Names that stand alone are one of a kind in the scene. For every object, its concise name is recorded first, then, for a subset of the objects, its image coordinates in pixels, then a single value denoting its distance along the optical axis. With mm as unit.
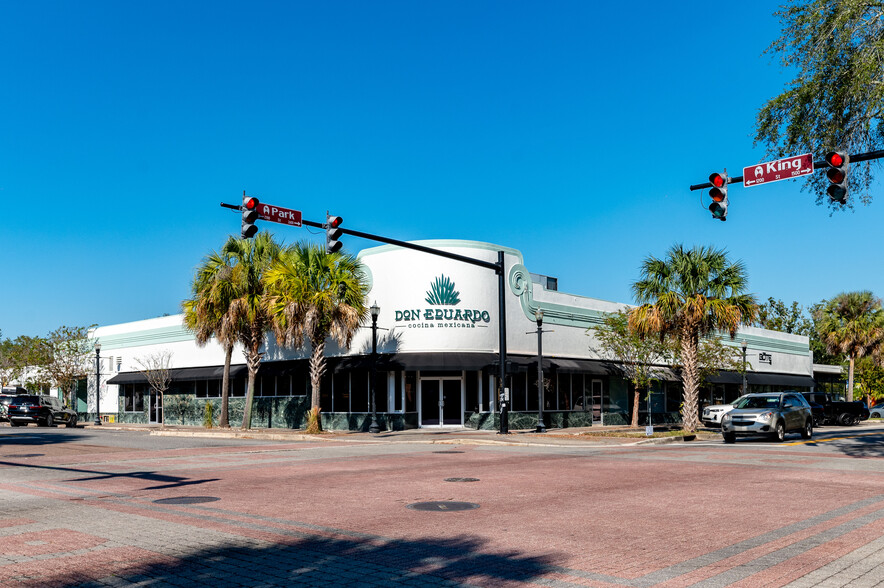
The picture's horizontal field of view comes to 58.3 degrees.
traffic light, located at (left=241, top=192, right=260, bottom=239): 16375
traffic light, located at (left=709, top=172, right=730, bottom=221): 15305
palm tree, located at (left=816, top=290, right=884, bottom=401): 55375
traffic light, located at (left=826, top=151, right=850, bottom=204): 13570
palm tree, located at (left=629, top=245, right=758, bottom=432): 31094
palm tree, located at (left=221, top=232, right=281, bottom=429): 34281
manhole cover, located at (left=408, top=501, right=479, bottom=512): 10495
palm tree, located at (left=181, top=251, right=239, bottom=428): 34500
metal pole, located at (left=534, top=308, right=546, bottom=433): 30016
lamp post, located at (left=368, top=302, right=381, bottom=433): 30750
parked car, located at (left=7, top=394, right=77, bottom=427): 43250
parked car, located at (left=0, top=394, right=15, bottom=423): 44156
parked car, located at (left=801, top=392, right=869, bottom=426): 40562
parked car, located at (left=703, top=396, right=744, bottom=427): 33875
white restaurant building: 33688
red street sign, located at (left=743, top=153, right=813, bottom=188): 14180
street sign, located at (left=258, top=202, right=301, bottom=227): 16891
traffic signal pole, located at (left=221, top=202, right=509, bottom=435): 24256
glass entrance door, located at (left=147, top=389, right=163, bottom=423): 48938
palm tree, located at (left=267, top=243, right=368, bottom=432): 30984
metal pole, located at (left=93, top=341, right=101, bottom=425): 48788
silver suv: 24828
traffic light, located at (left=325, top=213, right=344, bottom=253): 18828
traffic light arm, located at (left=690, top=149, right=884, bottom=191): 13859
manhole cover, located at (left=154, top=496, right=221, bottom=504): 11133
